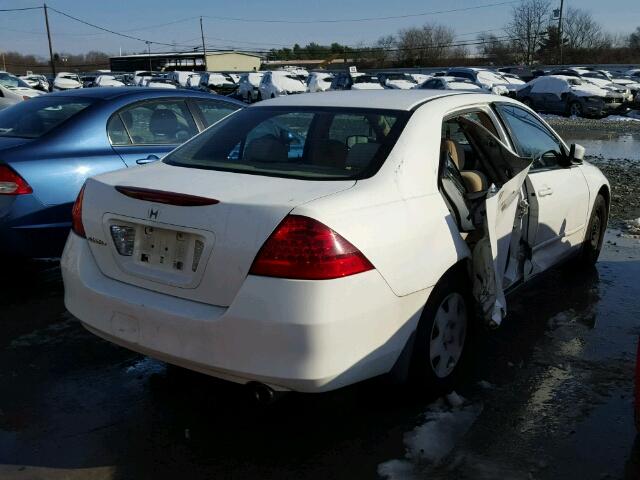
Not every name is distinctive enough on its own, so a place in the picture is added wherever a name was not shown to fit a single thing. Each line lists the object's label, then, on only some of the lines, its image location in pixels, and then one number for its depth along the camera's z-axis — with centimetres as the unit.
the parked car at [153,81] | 3762
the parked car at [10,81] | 2534
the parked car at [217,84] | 4181
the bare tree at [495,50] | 8494
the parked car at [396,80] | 2942
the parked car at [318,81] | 3148
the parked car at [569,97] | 2527
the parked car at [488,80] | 2951
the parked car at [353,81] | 2843
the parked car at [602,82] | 2644
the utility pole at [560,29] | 6956
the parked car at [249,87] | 3460
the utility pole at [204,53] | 8072
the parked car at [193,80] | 4355
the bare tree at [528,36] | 8275
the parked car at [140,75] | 3952
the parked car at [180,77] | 4538
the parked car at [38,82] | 3988
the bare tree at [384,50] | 9231
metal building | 8256
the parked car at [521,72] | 4379
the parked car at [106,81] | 4275
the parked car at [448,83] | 2662
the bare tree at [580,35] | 8481
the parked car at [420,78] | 3141
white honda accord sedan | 262
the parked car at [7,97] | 1342
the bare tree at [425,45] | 8900
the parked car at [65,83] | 4191
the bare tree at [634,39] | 8162
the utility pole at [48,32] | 6184
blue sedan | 472
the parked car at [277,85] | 3127
